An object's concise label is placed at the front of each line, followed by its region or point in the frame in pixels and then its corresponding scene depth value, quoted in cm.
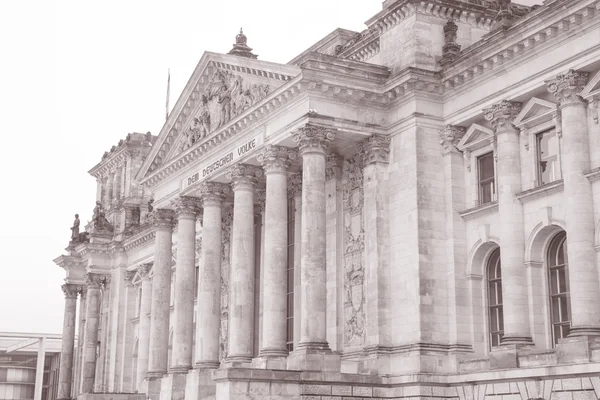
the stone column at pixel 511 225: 2775
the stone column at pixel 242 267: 3459
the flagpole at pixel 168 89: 6280
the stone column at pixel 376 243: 3116
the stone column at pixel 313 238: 3042
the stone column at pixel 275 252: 3219
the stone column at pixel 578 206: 2534
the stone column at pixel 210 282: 3741
